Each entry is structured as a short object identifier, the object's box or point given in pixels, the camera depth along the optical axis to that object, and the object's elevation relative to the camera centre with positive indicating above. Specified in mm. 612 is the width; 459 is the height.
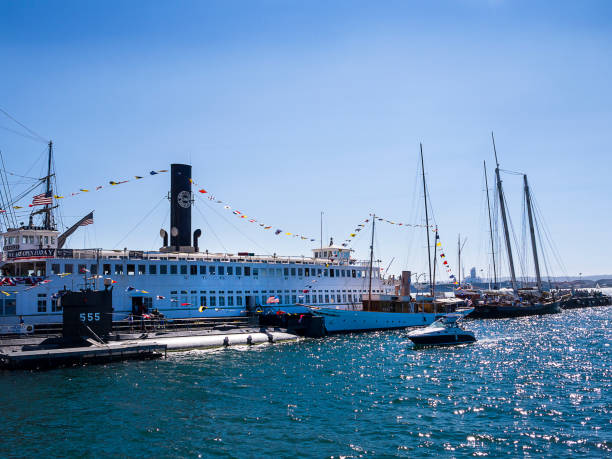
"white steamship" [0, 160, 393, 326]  43281 +1885
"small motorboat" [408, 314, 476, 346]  44562 -4921
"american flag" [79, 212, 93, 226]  47031 +7545
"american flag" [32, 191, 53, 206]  42625 +8721
